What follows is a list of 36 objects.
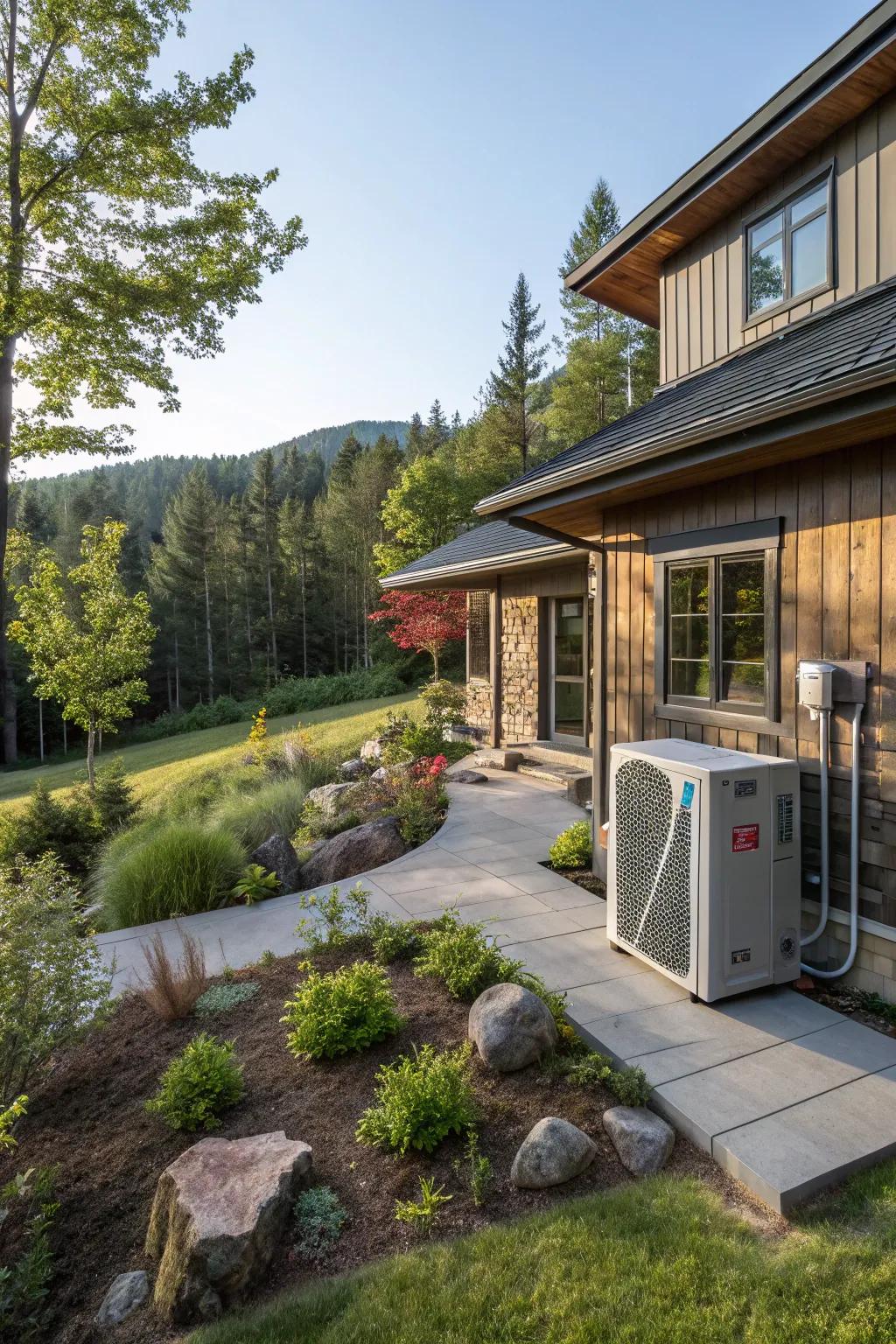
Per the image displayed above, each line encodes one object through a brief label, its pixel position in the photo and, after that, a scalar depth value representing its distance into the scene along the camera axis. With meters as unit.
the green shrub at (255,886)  5.36
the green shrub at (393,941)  4.00
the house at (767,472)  3.43
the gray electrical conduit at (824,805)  3.61
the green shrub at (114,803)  8.91
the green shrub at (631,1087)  2.75
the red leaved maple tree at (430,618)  14.31
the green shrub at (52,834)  7.90
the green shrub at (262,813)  6.95
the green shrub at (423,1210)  2.21
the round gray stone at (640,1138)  2.49
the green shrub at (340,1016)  3.06
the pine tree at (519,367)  26.30
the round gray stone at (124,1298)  2.01
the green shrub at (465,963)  3.53
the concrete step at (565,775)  7.82
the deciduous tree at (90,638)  11.23
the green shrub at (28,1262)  1.99
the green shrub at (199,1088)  2.68
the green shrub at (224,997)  3.60
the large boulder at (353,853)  5.89
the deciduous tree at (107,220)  8.68
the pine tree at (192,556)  35.56
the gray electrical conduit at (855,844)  3.46
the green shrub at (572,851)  5.72
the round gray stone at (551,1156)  2.39
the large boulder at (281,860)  5.71
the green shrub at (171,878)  5.23
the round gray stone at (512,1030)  2.95
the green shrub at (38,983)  2.73
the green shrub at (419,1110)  2.52
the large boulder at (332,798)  7.71
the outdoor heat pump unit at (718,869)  3.37
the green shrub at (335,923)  4.13
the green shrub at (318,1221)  2.18
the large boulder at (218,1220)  2.00
